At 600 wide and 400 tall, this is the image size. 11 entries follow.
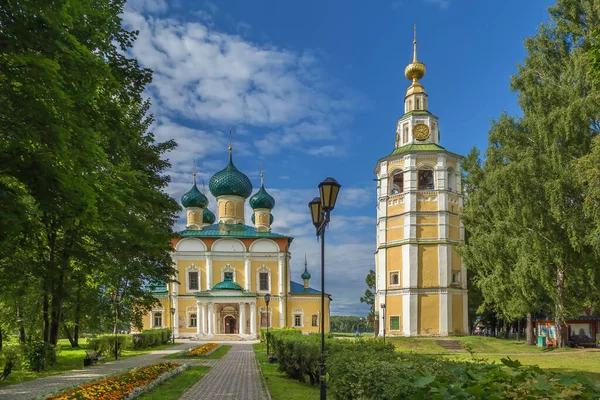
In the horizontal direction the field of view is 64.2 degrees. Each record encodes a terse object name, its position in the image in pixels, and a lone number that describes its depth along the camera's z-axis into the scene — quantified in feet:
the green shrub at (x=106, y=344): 67.00
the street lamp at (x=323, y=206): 24.09
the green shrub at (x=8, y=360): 41.81
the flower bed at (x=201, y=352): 68.33
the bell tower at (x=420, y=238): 96.84
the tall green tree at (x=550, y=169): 53.11
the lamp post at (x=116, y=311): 66.64
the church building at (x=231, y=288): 132.36
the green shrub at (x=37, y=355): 48.19
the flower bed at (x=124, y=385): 26.55
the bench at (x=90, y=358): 55.98
